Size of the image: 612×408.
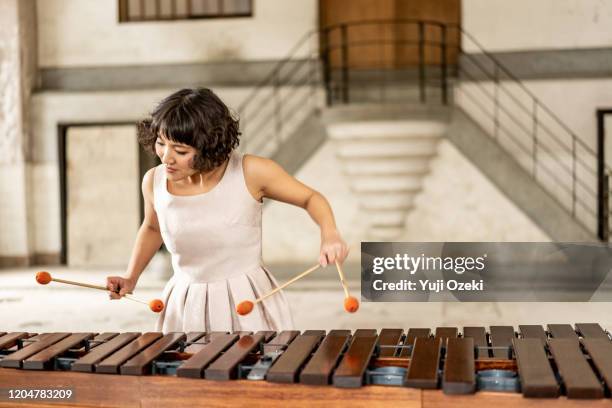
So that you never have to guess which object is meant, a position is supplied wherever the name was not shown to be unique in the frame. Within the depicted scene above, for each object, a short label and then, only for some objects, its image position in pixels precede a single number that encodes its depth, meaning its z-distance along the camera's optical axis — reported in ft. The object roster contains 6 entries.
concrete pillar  31.48
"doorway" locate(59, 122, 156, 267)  31.71
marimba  6.20
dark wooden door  30.32
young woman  8.15
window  31.19
